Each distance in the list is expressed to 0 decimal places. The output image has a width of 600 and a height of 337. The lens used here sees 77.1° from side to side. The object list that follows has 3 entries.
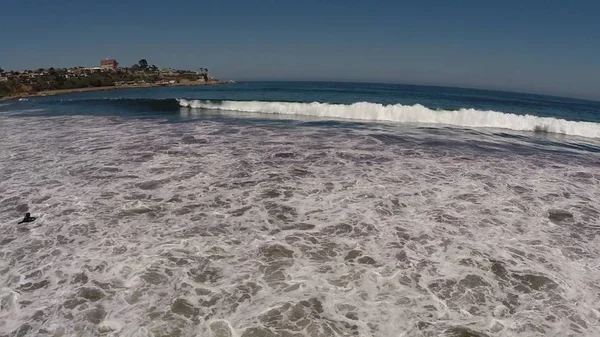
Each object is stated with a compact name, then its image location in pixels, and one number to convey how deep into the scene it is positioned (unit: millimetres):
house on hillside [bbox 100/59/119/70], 185150
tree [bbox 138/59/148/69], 173450
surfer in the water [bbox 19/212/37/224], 9508
